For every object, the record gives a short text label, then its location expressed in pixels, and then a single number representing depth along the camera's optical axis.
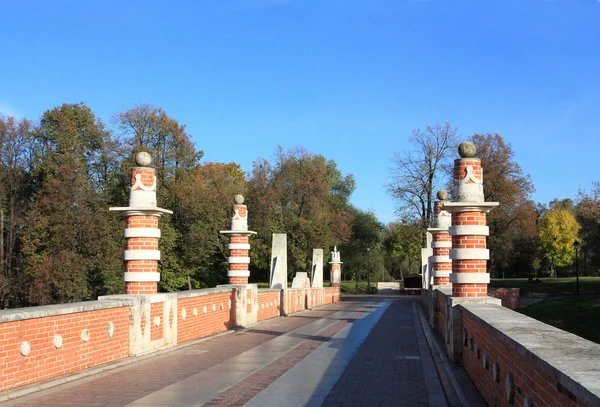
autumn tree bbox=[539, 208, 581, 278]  67.69
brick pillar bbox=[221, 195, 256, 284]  18.77
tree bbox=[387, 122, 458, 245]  44.84
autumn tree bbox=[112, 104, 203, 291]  39.72
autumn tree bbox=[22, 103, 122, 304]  34.47
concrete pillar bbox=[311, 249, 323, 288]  34.44
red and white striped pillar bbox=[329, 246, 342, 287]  41.62
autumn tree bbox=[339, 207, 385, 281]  61.16
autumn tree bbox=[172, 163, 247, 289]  41.09
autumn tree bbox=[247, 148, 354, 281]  47.28
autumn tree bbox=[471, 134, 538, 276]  42.44
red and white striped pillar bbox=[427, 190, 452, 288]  20.19
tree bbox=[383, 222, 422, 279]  46.72
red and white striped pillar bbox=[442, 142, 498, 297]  10.59
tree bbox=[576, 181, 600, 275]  36.77
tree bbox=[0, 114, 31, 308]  37.22
